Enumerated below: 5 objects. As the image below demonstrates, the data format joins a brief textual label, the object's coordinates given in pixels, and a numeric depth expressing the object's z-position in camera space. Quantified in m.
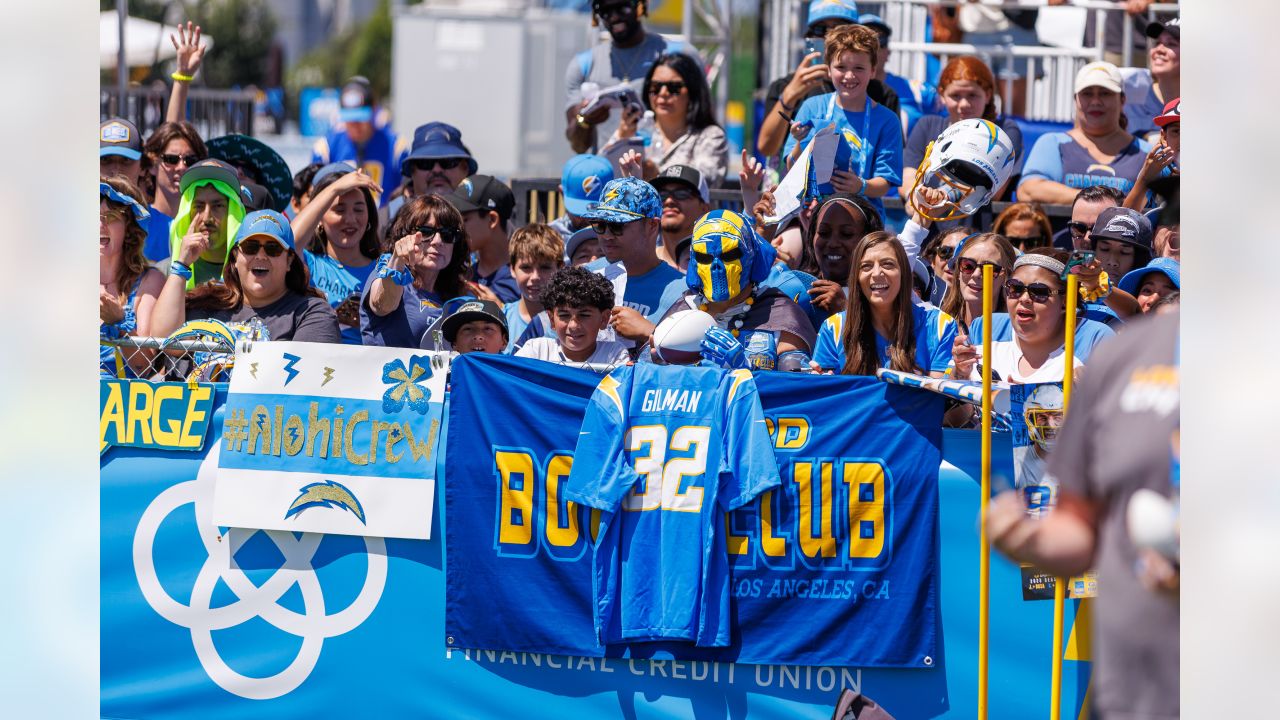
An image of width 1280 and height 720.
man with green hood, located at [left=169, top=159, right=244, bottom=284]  14.57
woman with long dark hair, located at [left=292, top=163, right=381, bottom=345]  15.05
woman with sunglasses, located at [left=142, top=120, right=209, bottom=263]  17.34
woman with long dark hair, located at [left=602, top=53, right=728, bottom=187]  17.48
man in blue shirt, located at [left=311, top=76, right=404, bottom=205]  24.11
